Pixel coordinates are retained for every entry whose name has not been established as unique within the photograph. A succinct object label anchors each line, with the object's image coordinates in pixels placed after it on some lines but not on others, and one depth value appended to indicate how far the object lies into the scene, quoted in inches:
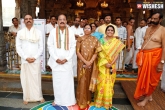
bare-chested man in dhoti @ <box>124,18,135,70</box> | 238.2
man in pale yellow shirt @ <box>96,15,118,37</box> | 177.7
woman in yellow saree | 144.5
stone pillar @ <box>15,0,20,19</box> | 503.4
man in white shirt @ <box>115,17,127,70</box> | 236.2
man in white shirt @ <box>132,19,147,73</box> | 226.5
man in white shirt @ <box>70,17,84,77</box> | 253.0
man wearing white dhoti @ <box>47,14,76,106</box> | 147.8
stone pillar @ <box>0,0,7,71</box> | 220.8
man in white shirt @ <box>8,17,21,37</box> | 254.8
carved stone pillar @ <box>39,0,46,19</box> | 546.5
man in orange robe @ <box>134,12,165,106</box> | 138.5
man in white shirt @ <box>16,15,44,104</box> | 153.9
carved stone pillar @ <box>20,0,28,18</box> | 427.5
